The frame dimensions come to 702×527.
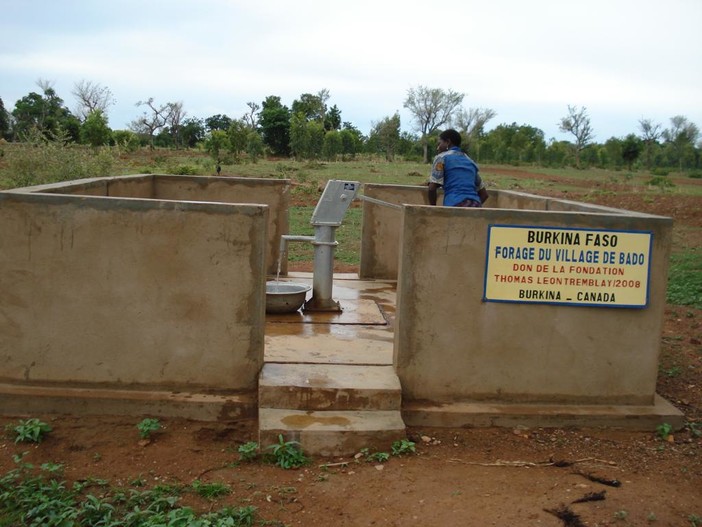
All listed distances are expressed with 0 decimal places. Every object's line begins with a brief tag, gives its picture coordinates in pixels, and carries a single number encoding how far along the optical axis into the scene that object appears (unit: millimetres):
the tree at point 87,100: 52188
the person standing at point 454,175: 6277
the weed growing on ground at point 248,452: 4082
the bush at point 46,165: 11836
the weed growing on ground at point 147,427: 4309
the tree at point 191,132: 56281
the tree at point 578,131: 59094
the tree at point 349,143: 45556
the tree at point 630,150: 50406
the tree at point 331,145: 41156
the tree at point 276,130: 46656
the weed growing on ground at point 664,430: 4535
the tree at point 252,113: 48019
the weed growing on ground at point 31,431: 4191
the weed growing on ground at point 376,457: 4078
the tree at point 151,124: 52656
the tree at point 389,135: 47906
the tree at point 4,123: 45938
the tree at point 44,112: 43312
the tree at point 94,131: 33469
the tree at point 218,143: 34125
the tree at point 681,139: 51594
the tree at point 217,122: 60000
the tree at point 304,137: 37844
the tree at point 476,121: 59312
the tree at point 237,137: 34250
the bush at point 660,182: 29562
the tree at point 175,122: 53219
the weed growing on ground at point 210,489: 3676
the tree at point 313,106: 53062
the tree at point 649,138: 54969
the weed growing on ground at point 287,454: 4012
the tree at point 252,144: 35344
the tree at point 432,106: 57500
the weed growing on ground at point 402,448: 4137
